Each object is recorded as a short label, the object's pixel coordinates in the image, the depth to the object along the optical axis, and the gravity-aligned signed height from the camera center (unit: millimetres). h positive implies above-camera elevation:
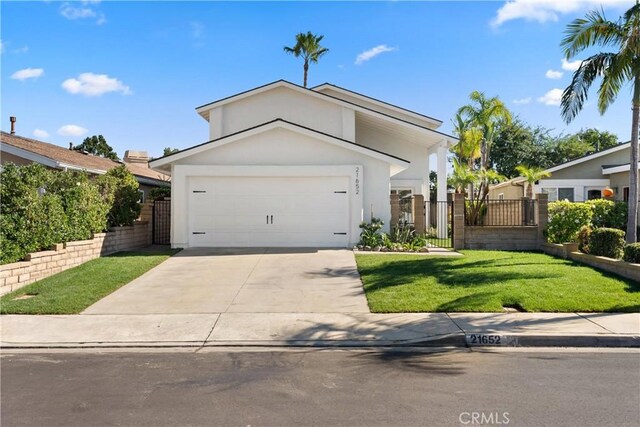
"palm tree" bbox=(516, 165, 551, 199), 22917 +2301
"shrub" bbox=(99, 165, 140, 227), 14203 +933
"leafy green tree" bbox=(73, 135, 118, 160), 60625 +9955
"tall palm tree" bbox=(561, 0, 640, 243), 10994 +3780
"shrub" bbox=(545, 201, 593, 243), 13977 -9
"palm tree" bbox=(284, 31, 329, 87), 33556 +12431
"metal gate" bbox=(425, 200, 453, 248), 17750 -140
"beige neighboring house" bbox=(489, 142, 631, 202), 23812 +2273
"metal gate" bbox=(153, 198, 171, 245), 17172 +121
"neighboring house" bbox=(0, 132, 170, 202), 16953 +2657
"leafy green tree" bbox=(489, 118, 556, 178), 46250 +7085
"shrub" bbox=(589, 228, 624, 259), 11578 -508
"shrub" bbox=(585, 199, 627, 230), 14508 +193
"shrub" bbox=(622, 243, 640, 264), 10375 -695
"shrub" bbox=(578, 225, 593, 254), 12970 -451
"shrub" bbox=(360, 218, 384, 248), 14836 -317
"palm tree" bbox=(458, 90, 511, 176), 23766 +5409
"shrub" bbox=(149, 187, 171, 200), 18947 +1280
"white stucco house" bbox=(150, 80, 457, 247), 15352 +1140
